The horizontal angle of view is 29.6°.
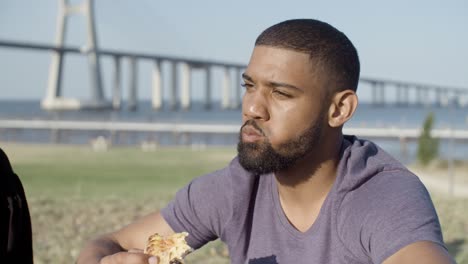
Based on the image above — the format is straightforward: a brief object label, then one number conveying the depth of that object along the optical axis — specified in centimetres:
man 222
